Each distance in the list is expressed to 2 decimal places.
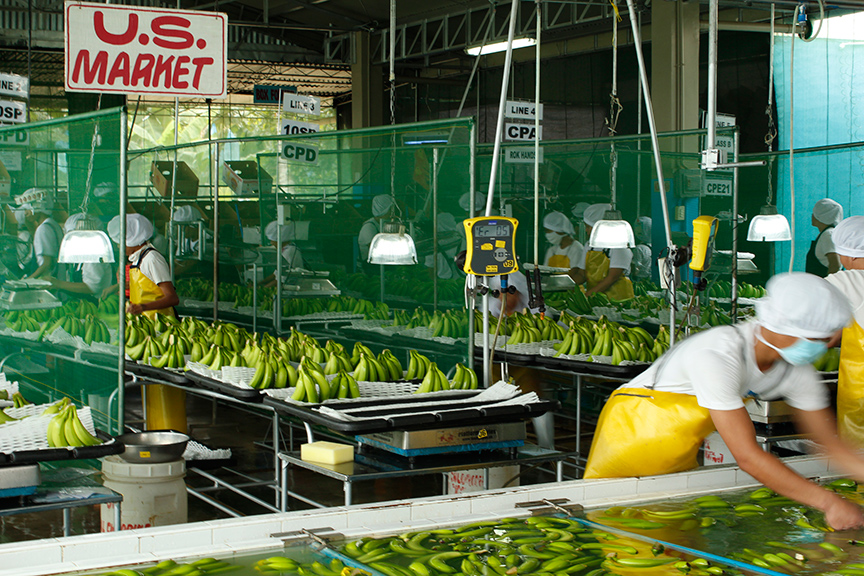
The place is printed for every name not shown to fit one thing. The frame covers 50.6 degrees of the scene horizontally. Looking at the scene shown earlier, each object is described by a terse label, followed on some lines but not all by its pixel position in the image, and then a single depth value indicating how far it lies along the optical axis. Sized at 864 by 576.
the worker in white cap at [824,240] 8.59
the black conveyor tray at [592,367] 5.25
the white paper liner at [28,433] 3.58
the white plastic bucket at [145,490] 4.18
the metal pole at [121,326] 4.15
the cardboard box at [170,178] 9.00
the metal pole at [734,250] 5.58
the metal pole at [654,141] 4.52
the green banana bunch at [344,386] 4.34
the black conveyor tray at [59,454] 3.37
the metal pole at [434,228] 5.54
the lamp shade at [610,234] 6.73
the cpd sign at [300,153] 6.99
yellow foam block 3.63
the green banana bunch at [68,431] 3.72
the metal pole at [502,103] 4.35
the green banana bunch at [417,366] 4.96
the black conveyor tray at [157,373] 5.00
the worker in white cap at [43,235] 4.47
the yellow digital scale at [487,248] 4.33
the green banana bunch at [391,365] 4.96
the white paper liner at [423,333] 5.37
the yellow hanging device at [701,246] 4.39
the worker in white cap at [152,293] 6.15
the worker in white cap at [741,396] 2.51
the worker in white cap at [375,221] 5.98
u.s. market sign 4.61
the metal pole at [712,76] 4.06
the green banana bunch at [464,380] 4.68
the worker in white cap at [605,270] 7.52
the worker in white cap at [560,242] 7.89
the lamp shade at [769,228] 8.21
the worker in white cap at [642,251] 7.50
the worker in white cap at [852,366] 4.19
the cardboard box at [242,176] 7.83
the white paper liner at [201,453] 6.13
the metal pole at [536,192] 5.40
